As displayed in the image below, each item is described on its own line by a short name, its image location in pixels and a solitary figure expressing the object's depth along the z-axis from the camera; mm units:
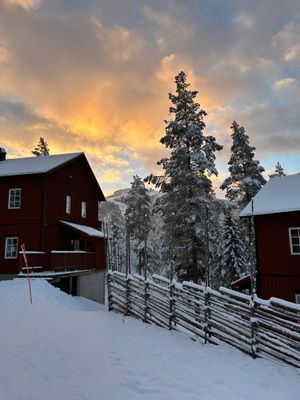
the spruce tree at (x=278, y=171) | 40134
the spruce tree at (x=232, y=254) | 27875
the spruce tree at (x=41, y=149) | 43750
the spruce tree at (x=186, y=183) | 20406
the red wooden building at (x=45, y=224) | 21266
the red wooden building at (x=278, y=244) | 16266
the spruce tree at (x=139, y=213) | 38250
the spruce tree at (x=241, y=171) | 27255
